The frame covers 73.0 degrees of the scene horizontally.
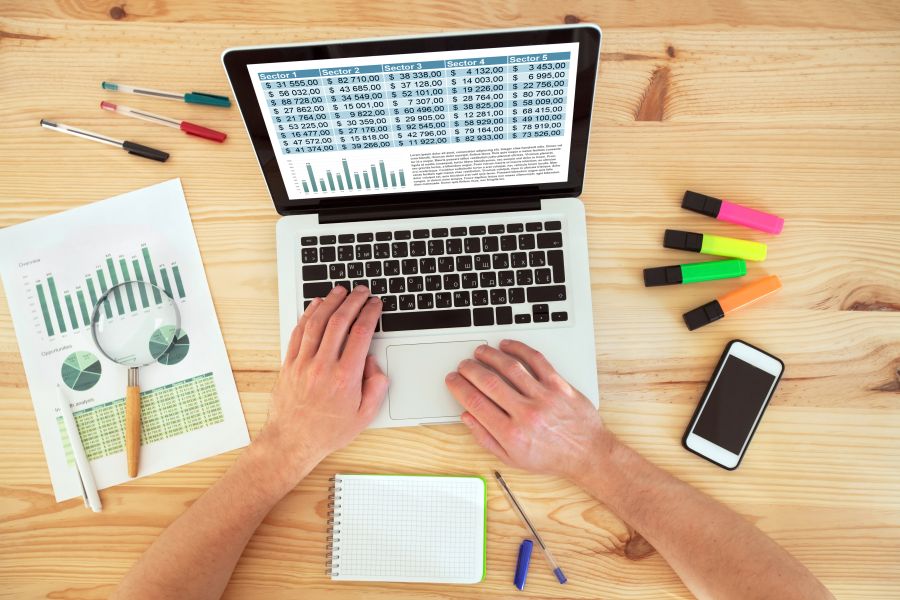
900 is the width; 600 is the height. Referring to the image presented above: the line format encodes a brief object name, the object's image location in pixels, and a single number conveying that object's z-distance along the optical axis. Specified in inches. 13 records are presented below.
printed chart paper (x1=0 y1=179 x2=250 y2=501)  36.6
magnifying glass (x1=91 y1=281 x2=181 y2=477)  37.1
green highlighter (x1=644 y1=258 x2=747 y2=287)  35.8
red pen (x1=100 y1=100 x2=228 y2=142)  38.1
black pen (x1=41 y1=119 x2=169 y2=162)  38.0
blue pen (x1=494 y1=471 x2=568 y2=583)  34.6
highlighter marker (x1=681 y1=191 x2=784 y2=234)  36.1
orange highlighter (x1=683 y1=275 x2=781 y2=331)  35.4
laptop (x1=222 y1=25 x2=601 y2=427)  32.2
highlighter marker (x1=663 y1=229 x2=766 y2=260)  35.9
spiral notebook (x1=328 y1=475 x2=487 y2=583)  34.9
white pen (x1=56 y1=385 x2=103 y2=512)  35.8
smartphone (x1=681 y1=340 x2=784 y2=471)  34.9
